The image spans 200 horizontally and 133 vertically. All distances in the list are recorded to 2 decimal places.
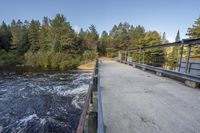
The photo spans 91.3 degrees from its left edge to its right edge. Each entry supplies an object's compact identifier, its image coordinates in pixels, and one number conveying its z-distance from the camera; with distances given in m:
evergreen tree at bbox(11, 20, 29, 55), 25.17
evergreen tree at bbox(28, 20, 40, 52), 25.10
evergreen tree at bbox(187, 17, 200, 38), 13.28
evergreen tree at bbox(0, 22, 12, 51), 25.77
